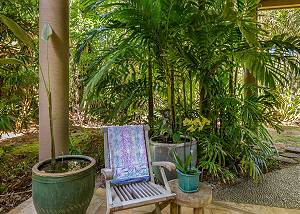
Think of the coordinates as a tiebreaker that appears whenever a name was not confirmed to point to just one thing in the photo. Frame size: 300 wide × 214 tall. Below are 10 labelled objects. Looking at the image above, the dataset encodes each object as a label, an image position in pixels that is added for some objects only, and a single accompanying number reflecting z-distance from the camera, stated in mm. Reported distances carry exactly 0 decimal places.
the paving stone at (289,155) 3758
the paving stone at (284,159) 3529
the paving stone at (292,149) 3981
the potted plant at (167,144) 2404
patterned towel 2006
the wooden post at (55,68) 2076
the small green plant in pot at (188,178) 1739
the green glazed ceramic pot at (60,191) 1698
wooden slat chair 1839
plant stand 1646
